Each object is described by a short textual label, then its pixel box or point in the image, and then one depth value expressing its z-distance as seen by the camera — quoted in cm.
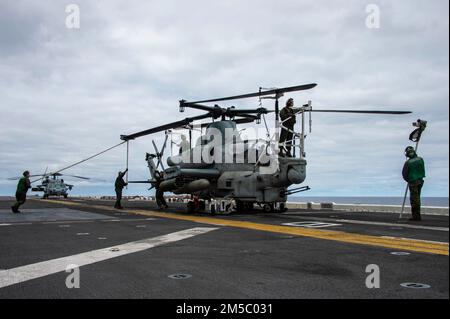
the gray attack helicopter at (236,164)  1795
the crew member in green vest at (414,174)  1367
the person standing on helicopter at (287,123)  1767
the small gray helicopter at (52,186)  5309
